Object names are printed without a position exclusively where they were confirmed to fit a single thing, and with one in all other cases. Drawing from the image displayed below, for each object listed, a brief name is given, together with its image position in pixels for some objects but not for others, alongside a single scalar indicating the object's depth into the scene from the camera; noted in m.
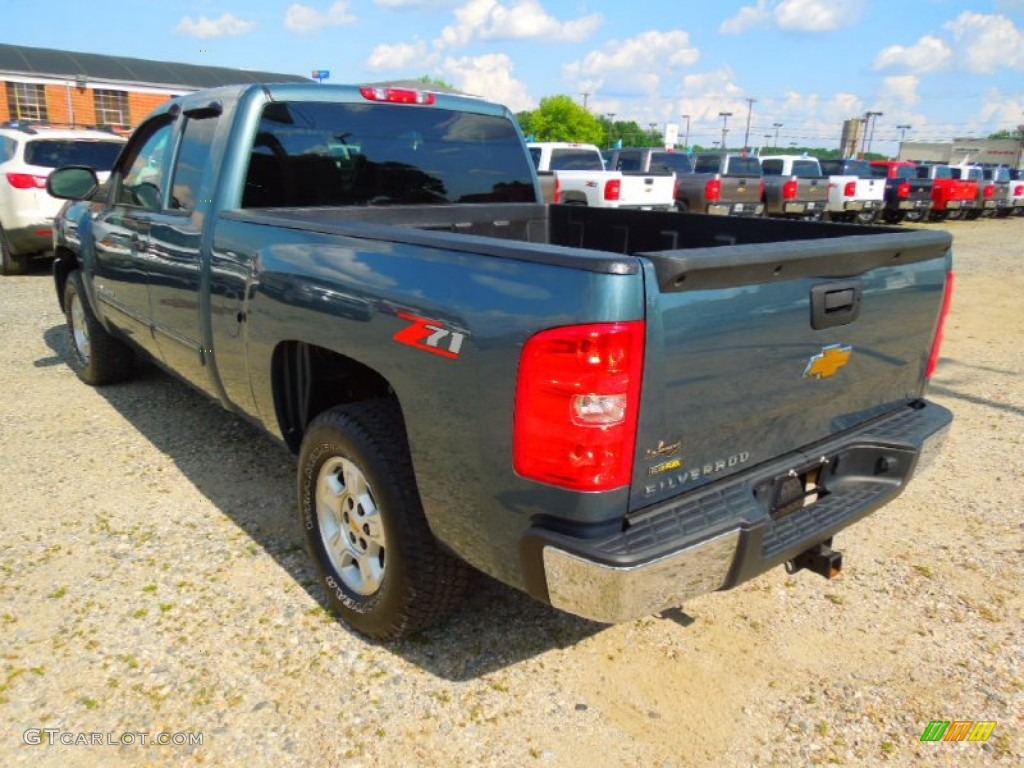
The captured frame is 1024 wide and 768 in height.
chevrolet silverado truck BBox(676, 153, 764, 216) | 15.51
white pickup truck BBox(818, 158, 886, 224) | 19.20
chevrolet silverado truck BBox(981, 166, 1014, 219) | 26.03
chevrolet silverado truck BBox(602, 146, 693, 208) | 17.97
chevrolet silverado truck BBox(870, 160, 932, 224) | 21.84
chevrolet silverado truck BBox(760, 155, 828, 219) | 17.28
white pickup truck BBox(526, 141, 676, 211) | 13.50
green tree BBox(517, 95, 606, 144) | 88.12
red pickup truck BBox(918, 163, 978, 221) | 23.11
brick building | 38.12
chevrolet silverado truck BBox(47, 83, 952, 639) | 2.01
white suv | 9.44
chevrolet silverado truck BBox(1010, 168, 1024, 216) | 26.95
